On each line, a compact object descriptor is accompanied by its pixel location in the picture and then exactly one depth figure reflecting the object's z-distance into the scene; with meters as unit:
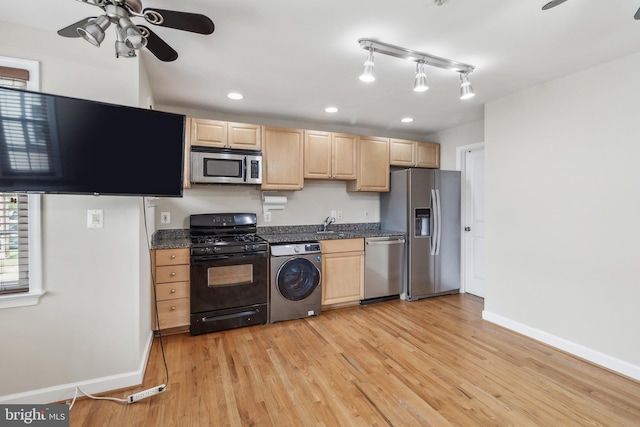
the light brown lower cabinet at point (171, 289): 2.86
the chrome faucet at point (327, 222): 4.21
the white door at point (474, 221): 4.12
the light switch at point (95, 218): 2.02
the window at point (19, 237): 1.84
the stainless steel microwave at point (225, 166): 3.29
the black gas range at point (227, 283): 2.96
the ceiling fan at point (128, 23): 1.40
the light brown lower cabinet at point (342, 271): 3.63
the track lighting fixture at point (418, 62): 2.06
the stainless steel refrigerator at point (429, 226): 4.02
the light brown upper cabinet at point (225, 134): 3.30
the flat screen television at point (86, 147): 1.54
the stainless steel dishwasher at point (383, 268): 3.87
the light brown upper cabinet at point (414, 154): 4.36
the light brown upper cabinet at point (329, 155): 3.85
